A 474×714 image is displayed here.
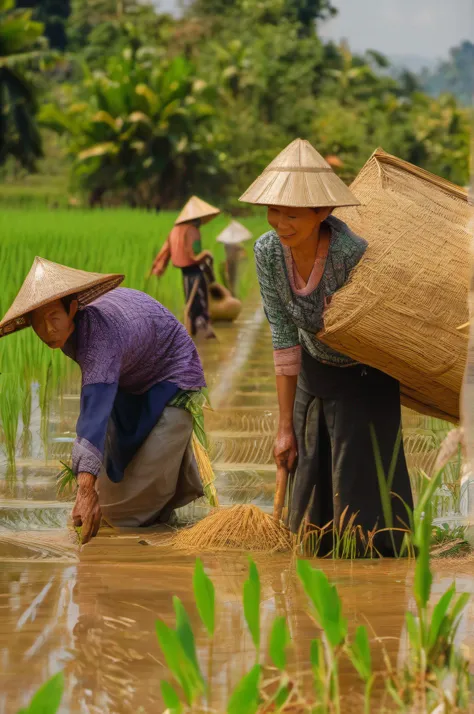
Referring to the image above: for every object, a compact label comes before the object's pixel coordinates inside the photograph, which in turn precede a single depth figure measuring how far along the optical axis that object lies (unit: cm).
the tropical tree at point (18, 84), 4680
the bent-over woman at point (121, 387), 649
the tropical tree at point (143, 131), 4469
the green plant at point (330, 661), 368
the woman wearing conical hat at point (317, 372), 621
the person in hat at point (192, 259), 1544
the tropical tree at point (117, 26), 5610
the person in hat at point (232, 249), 2082
